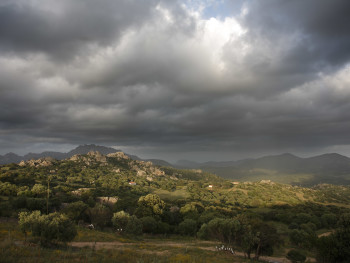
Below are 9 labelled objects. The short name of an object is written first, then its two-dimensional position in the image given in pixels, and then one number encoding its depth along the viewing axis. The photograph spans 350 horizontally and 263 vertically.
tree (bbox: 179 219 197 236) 73.31
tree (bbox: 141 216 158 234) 67.81
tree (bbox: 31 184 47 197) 88.25
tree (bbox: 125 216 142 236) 54.16
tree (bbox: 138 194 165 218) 86.12
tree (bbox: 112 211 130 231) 57.66
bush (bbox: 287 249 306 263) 45.90
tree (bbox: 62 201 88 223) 65.91
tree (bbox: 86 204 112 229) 65.12
